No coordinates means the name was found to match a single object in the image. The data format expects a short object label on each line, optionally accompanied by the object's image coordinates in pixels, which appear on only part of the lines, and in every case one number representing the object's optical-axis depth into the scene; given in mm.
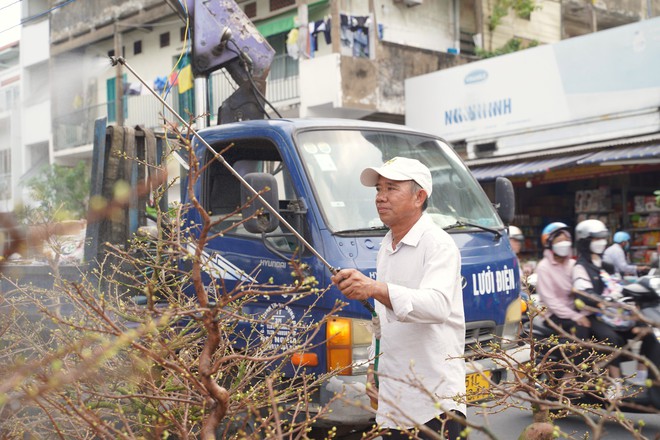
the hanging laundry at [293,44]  17125
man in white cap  2756
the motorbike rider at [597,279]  5973
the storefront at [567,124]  12391
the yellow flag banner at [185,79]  9023
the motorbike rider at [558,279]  6344
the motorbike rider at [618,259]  9320
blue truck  4258
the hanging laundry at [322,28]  16703
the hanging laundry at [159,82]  19488
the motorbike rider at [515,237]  8449
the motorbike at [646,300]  5711
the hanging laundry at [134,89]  20891
